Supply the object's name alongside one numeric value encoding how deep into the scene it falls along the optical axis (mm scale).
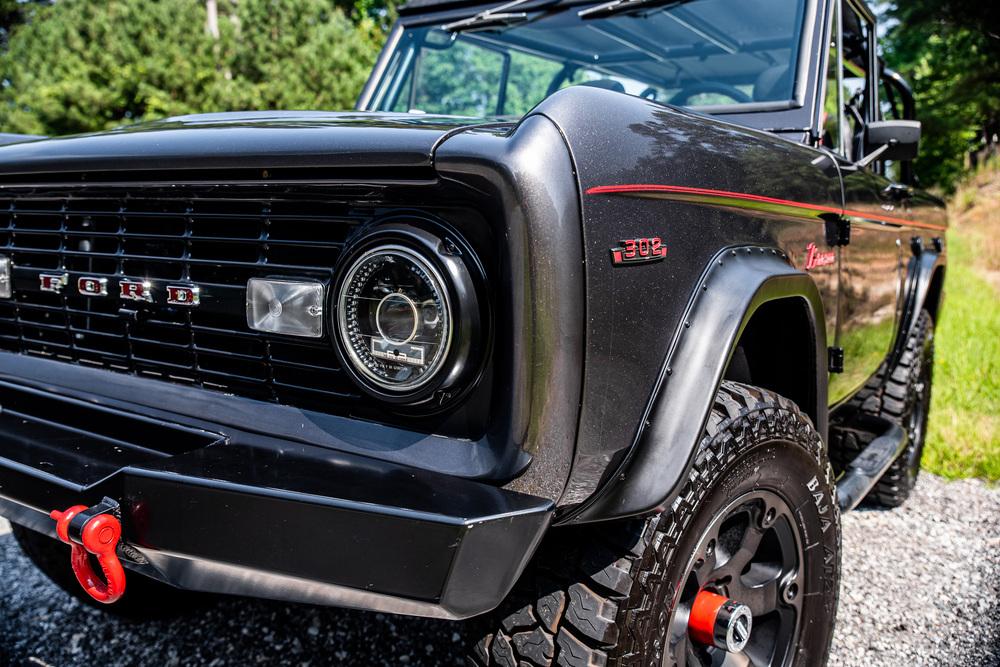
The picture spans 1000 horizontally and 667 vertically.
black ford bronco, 1265
